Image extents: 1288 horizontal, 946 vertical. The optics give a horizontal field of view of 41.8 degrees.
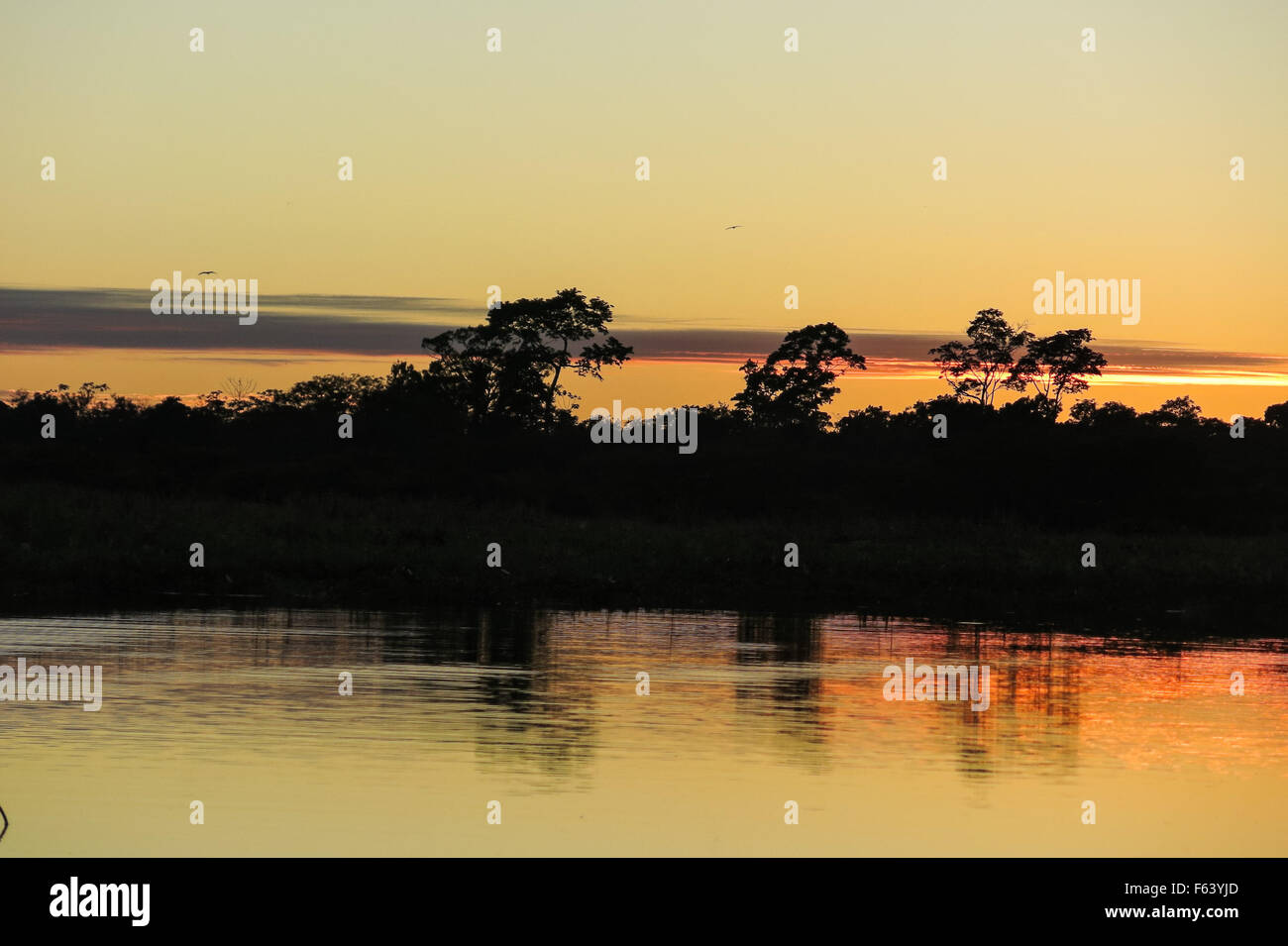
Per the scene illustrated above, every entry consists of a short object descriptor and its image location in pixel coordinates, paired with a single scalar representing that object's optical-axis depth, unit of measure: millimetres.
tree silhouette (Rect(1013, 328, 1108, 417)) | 89062
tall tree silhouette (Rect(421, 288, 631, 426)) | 83375
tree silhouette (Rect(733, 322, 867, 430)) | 91812
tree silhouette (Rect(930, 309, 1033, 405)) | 89250
